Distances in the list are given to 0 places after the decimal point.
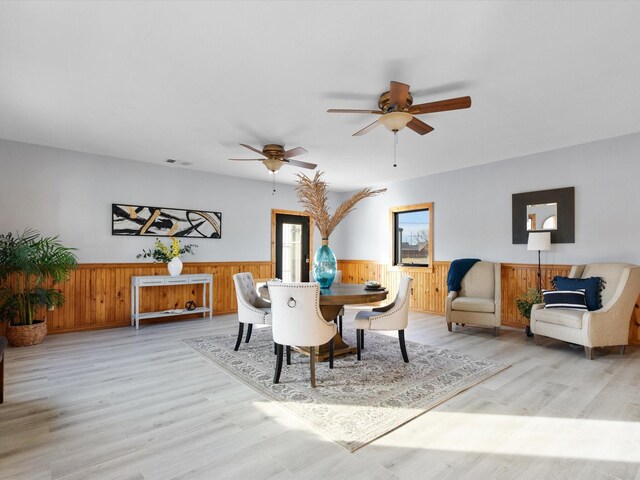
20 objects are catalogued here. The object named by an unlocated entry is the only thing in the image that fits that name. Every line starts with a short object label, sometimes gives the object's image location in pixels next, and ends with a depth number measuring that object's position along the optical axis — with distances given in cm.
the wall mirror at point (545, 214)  467
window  646
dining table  306
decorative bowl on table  359
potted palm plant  408
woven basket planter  408
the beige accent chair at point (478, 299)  468
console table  513
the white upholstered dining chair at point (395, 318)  335
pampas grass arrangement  341
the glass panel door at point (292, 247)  722
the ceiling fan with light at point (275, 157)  435
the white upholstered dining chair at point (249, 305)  366
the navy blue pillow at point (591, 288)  393
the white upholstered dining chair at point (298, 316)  279
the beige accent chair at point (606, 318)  362
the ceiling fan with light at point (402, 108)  261
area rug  231
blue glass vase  364
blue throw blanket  527
